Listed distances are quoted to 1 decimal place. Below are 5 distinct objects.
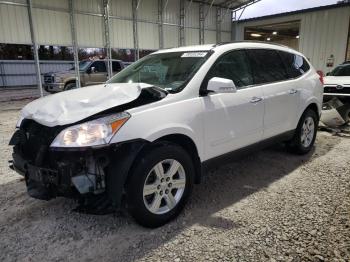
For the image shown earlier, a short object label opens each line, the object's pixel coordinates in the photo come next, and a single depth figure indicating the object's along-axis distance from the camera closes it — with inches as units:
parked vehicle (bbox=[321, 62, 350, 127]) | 292.6
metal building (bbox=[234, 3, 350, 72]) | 630.5
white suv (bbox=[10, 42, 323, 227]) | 101.0
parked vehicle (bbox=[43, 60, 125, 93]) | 565.4
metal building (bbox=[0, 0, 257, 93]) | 478.0
